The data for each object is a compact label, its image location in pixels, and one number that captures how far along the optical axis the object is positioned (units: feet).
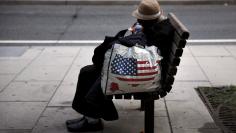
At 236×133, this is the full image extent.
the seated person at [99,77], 24.87
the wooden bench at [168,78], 23.60
